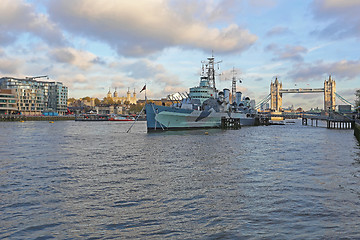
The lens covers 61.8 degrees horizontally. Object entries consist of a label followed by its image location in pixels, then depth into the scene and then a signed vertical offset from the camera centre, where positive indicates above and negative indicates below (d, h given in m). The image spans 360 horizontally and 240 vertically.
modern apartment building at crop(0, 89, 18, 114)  151.00 +9.29
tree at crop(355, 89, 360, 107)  90.72 +5.89
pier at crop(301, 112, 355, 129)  77.25 -0.64
